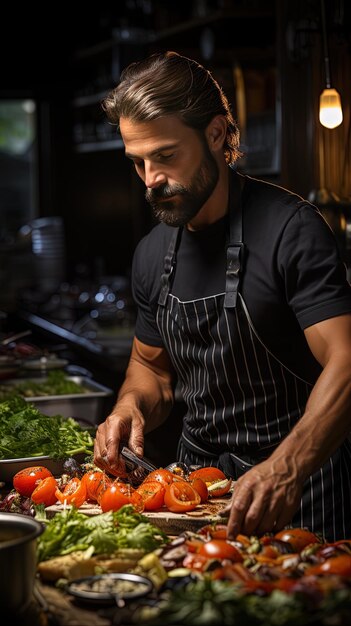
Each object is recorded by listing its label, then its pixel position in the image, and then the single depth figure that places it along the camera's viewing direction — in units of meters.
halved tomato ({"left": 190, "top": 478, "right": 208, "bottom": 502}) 2.73
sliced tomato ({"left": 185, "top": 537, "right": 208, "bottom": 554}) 2.29
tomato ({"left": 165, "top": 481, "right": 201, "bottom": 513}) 2.65
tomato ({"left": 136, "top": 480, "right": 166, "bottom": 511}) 2.68
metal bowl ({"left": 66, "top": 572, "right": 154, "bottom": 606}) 2.02
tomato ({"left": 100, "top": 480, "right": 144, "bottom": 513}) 2.65
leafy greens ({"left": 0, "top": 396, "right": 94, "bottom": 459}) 3.17
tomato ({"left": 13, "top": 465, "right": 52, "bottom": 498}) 2.89
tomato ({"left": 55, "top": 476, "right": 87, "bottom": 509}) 2.74
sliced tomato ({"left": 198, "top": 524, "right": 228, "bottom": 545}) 2.41
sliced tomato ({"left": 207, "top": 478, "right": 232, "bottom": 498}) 2.81
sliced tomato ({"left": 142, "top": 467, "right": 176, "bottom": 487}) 2.74
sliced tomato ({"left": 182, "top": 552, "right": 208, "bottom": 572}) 2.19
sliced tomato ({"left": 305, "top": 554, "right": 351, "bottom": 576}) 2.11
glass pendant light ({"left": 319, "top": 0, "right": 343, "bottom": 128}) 4.65
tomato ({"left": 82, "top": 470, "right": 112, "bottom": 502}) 2.77
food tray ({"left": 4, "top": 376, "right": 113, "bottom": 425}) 4.37
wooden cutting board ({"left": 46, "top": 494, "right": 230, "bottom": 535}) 2.58
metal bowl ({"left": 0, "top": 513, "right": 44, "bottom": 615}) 2.02
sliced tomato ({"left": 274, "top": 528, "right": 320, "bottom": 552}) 2.34
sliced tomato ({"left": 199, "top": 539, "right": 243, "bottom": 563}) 2.22
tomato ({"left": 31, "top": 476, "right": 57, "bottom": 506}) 2.76
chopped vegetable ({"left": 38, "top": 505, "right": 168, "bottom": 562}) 2.33
